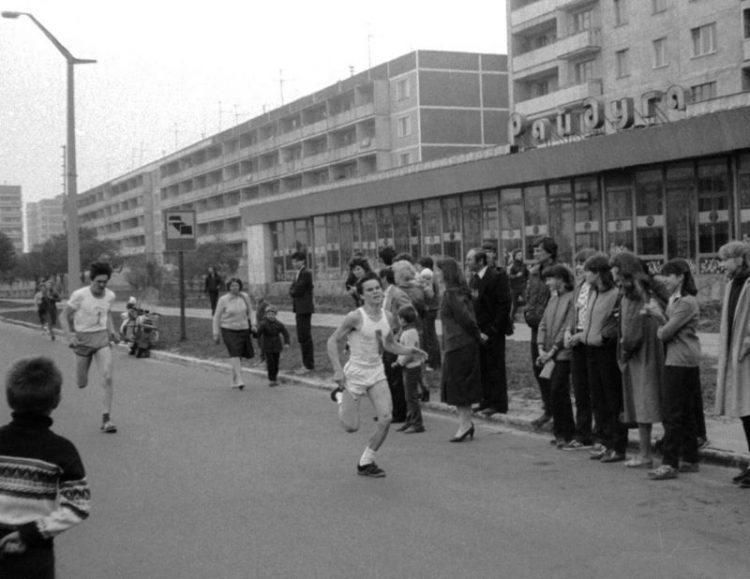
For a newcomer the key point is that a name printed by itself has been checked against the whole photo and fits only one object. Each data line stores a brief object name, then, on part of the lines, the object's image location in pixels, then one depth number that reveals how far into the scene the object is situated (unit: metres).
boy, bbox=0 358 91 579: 3.36
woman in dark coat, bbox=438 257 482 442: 9.62
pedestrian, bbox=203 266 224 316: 31.16
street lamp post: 26.52
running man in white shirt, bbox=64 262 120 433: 11.05
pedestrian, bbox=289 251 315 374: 16.08
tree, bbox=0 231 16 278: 100.12
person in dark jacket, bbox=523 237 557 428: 10.24
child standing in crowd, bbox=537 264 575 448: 9.22
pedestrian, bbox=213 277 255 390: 14.68
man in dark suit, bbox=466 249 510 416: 10.77
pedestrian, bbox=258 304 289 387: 15.20
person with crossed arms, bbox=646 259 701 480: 7.75
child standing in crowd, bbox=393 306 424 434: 10.38
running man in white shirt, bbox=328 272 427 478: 8.09
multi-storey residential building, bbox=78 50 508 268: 68.56
